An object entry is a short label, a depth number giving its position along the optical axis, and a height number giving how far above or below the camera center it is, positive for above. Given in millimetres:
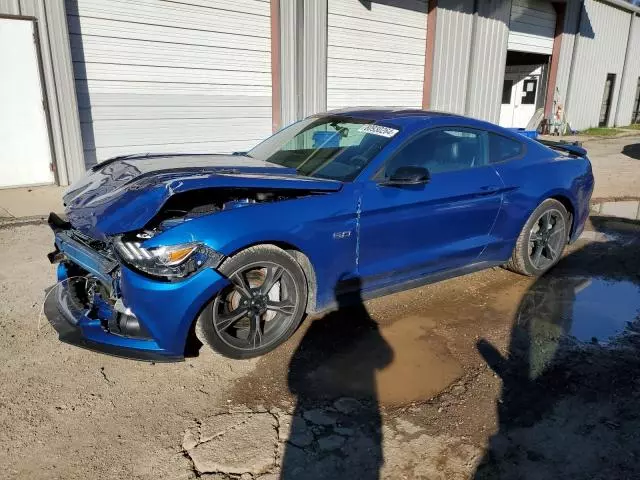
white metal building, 7773 +246
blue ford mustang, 2906 -894
